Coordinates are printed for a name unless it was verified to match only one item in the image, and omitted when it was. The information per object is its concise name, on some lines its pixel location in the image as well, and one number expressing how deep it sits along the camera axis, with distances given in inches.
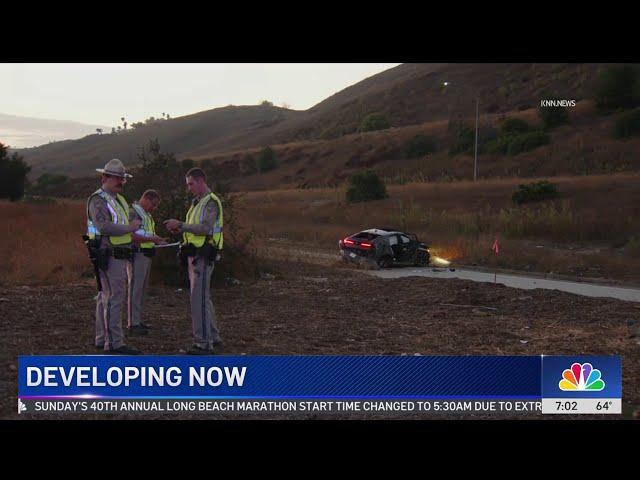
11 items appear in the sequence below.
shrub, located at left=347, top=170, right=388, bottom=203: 1642.5
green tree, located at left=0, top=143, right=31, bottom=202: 1583.4
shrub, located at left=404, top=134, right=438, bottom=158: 2699.3
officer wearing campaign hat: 287.0
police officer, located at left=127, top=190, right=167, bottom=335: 361.1
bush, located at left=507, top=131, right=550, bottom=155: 2251.5
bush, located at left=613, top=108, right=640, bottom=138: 2085.4
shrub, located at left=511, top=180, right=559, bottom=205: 1405.0
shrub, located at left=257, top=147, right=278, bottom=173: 3206.2
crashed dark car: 854.5
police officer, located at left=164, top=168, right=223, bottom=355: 294.8
